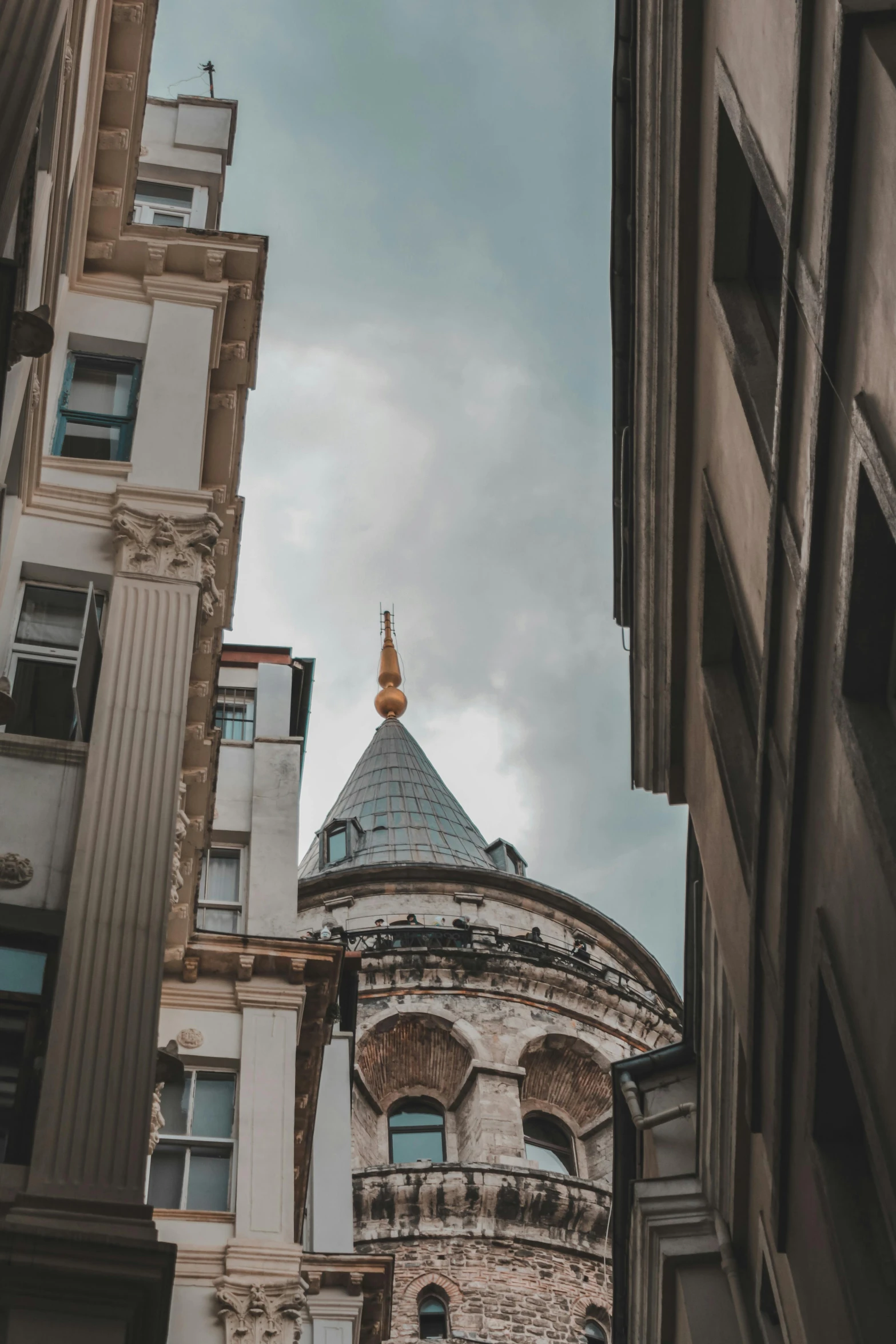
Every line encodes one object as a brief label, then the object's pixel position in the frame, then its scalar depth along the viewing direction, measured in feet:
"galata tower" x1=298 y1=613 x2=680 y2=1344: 121.39
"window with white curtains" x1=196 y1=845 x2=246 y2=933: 68.23
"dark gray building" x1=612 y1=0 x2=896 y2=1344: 22.79
